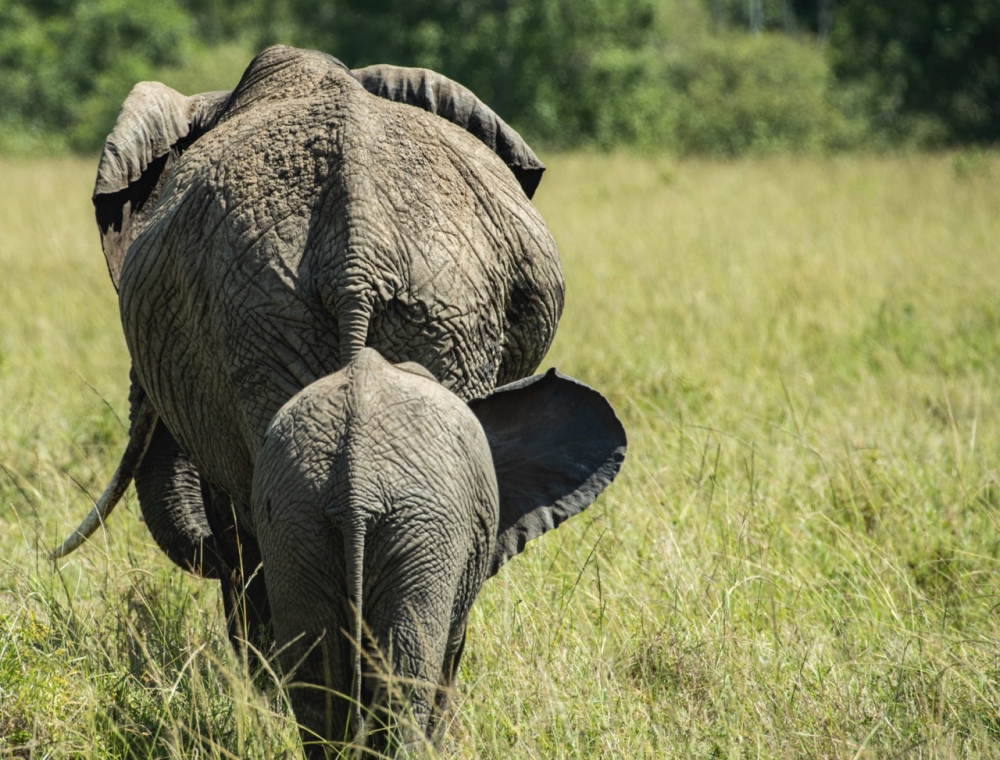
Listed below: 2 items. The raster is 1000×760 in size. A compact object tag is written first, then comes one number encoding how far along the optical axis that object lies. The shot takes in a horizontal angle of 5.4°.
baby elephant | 26.86
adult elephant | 27.33
